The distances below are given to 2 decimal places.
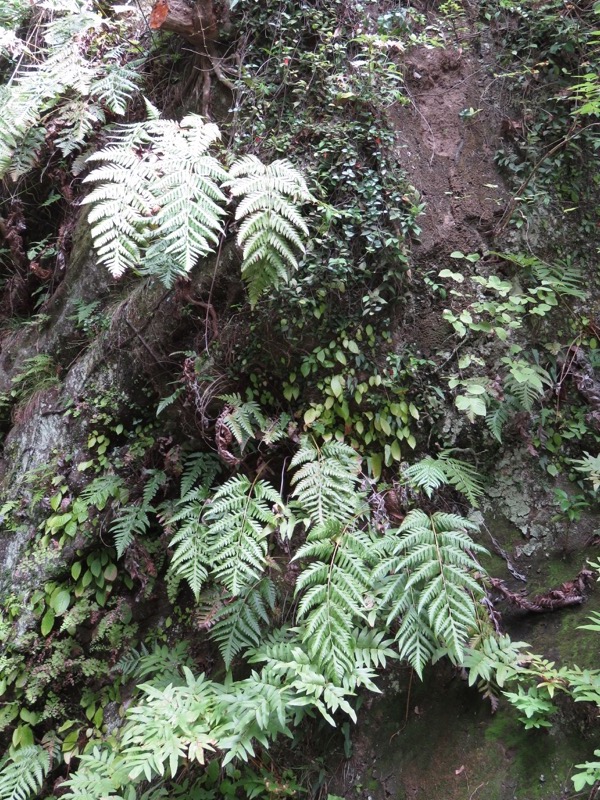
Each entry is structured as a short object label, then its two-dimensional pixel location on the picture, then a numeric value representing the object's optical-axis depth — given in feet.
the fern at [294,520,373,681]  8.18
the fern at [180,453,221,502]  11.46
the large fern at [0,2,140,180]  13.73
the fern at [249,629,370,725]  7.92
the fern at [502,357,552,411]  10.70
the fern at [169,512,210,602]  9.98
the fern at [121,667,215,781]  8.09
